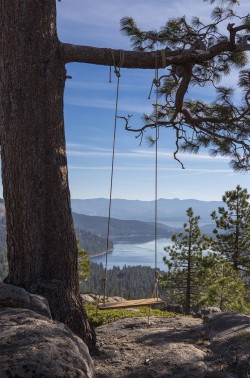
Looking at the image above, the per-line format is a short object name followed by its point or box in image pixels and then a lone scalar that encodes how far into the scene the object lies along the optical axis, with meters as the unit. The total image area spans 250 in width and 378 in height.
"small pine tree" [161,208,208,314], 18.95
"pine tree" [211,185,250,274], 17.80
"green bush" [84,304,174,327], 7.44
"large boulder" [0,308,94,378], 2.32
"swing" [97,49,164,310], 4.83
